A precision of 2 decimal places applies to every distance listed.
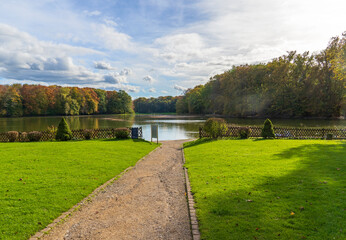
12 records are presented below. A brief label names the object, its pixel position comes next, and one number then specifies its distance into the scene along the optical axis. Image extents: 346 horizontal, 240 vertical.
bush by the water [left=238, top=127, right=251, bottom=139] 20.87
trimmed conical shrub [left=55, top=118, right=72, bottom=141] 20.02
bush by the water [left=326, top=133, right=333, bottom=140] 19.94
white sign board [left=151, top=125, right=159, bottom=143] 20.22
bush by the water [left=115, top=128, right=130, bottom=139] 20.52
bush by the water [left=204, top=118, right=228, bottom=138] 20.00
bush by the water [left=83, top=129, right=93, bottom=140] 21.23
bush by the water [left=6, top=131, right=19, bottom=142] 20.00
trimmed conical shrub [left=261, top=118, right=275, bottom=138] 20.19
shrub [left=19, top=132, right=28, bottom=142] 20.49
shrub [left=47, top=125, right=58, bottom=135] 21.18
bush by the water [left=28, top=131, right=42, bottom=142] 20.17
